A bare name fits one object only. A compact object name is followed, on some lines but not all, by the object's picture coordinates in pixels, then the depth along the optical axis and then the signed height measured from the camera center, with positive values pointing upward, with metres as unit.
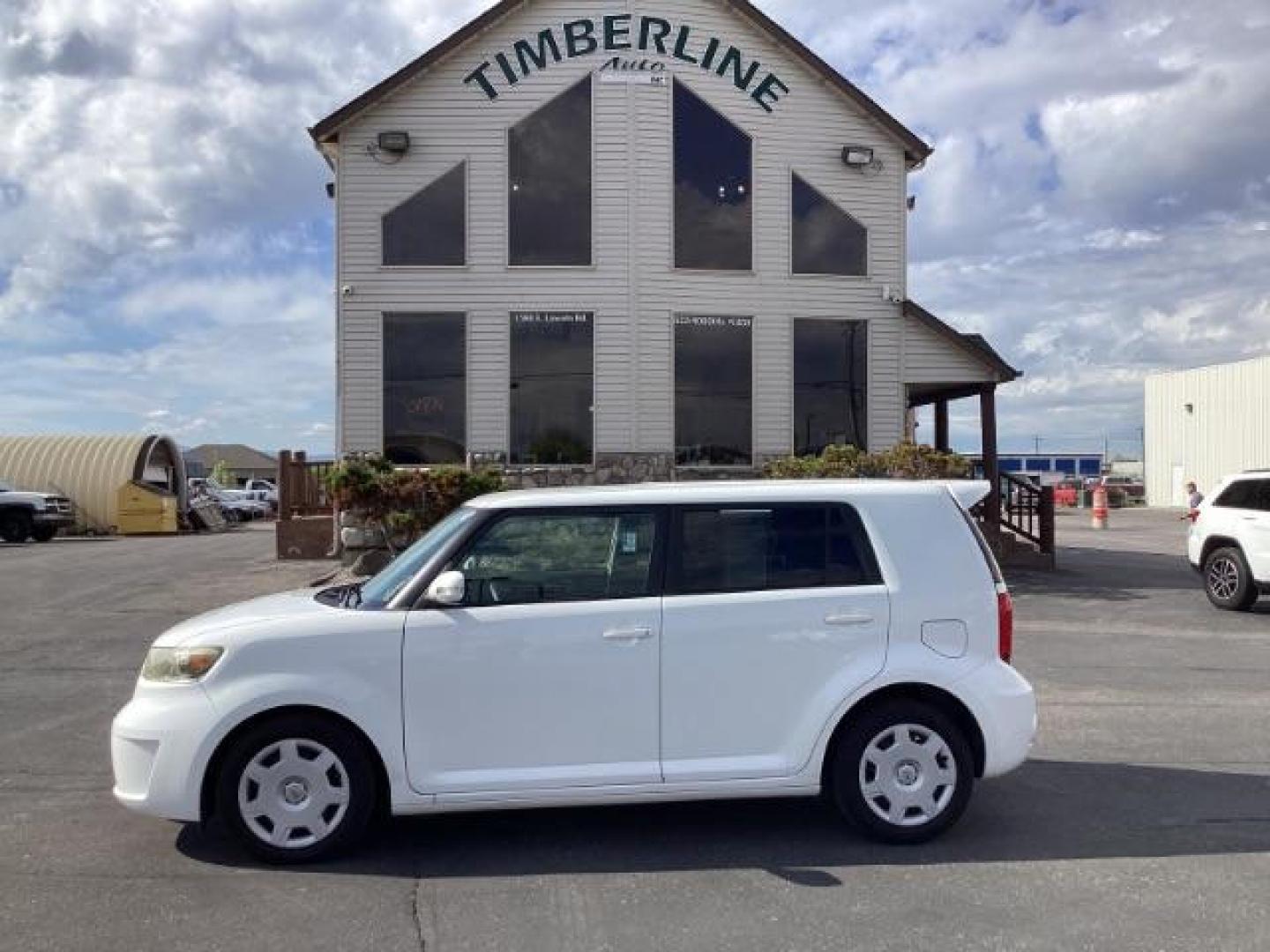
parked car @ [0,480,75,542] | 30.17 -0.48
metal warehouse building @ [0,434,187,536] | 34.84 +0.60
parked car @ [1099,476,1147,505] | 57.45 +0.12
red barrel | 35.22 -0.51
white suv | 14.02 -0.60
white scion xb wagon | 5.29 -0.80
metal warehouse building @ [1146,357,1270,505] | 46.56 +2.70
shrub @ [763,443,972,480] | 16.25 +0.38
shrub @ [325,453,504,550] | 15.75 +0.06
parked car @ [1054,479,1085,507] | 56.55 -0.15
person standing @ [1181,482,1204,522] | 25.10 -0.08
